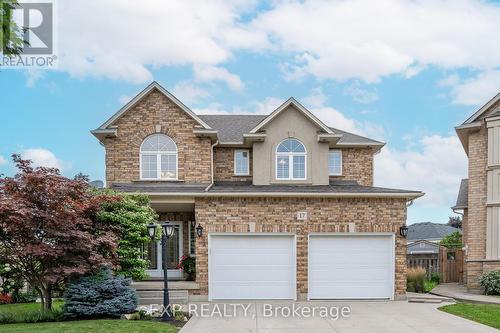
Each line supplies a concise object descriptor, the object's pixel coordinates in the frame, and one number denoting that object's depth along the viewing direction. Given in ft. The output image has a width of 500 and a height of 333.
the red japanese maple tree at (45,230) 38.91
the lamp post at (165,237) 40.21
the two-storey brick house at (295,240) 52.11
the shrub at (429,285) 61.53
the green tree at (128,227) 45.93
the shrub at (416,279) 60.44
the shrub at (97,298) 39.96
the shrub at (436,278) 70.91
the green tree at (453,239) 100.22
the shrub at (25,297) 57.41
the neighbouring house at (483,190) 58.90
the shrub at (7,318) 38.91
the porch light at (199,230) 51.83
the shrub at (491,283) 55.98
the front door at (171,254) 60.39
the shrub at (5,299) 56.03
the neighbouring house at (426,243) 72.49
